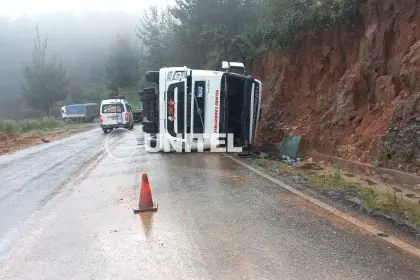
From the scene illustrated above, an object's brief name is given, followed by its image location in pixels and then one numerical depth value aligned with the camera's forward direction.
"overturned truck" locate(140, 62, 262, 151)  12.68
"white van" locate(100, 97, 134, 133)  28.22
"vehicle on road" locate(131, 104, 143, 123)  40.91
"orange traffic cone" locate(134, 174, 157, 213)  6.59
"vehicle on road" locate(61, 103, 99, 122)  56.72
